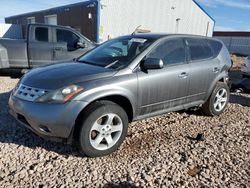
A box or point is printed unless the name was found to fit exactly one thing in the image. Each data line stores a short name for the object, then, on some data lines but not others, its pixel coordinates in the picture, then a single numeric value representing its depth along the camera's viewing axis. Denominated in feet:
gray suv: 10.42
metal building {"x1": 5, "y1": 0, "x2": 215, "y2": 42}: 58.75
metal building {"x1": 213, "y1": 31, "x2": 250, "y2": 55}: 107.24
